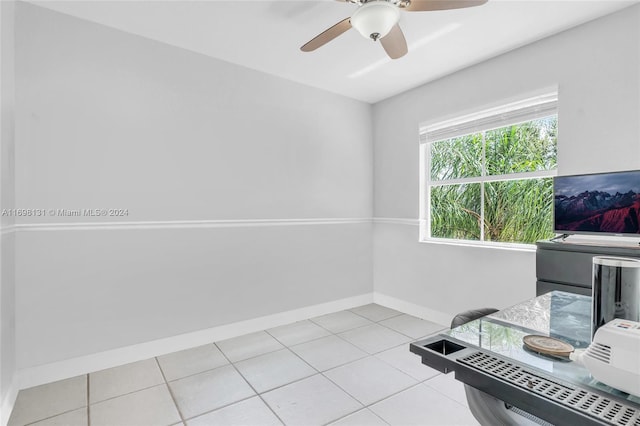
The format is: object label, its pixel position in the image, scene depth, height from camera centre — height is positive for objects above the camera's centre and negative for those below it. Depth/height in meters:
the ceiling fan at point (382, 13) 1.75 +1.10
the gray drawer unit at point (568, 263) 1.95 -0.38
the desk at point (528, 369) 0.62 -0.39
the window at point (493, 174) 2.78 +0.32
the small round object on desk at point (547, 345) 0.82 -0.37
